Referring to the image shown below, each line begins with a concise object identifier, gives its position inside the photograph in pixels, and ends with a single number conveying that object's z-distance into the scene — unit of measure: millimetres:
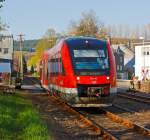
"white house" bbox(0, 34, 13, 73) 116375
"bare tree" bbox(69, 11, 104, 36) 99438
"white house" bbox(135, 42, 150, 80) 84750
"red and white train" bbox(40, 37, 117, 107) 22141
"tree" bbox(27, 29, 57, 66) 125188
